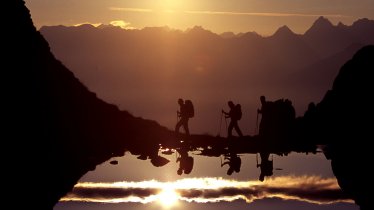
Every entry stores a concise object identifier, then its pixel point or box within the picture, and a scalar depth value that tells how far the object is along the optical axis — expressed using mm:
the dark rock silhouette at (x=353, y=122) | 26766
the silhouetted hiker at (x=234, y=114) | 33938
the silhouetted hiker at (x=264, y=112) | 31703
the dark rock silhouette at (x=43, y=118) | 23930
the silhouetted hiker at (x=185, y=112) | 35125
